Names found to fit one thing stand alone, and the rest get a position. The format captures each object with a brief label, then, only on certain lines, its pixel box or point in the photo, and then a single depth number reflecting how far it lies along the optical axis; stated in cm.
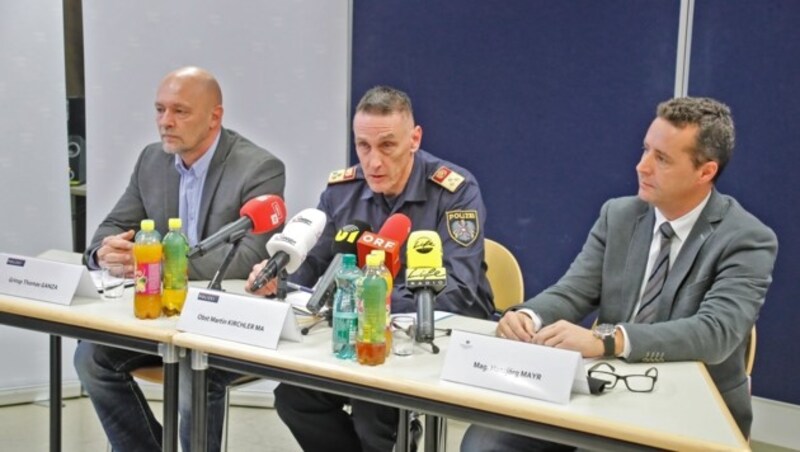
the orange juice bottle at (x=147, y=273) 253
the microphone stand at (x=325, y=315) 255
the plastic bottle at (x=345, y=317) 225
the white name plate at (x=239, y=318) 232
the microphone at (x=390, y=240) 239
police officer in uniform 280
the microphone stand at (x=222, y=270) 259
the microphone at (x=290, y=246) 253
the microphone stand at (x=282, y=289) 274
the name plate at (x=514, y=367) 196
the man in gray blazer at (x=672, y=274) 225
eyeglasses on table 206
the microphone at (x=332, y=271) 244
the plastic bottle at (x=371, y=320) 217
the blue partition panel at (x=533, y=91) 399
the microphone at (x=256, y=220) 252
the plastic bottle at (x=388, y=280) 225
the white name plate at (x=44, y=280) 264
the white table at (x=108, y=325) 244
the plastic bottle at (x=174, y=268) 257
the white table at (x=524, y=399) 183
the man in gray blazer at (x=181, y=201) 299
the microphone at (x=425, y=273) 227
